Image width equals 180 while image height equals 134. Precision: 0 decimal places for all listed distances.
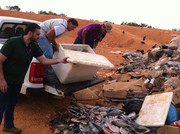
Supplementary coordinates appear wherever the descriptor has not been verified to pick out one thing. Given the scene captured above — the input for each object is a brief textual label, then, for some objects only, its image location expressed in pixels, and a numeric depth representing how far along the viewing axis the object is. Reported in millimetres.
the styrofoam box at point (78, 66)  3046
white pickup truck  3171
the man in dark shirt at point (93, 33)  4526
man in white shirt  3419
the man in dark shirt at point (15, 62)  2530
